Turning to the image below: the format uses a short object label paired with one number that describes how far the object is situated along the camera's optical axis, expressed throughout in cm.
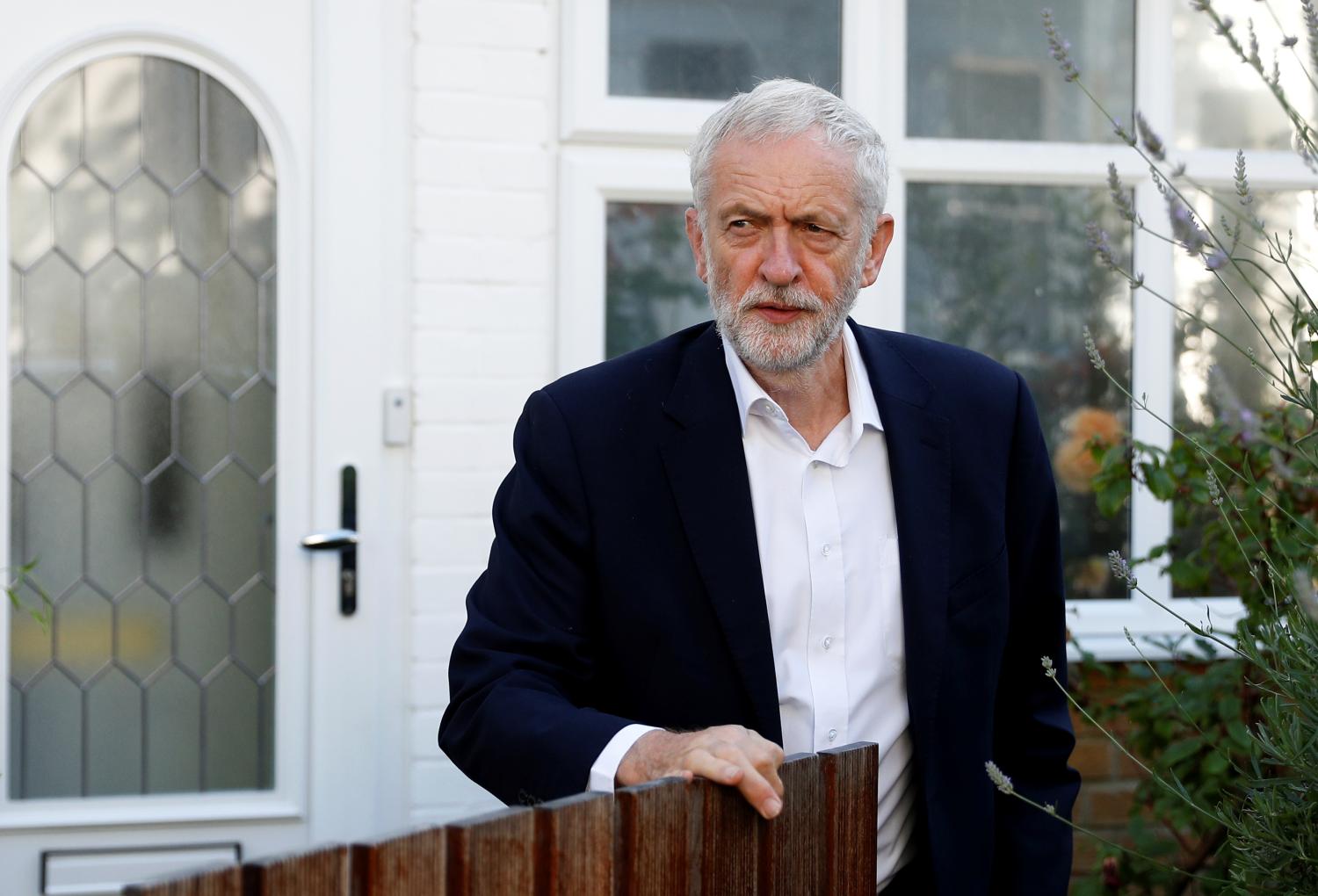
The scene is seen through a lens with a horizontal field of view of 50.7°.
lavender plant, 119
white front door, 305
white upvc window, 335
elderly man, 171
